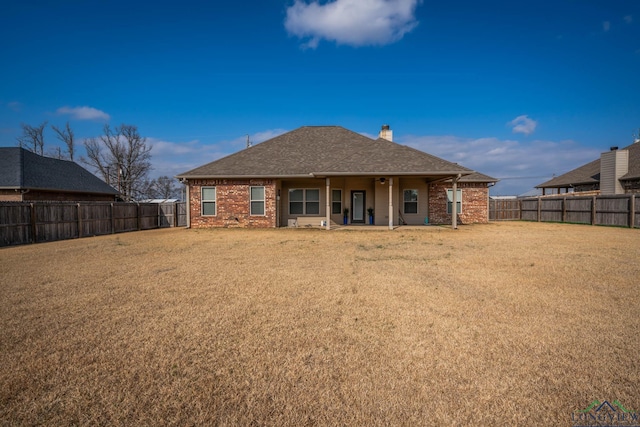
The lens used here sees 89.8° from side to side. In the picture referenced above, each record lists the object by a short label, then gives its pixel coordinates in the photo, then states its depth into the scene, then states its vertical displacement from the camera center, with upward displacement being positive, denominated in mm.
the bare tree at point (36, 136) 34375 +7308
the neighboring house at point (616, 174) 21872 +1779
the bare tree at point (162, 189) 43956 +2003
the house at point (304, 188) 17250 +742
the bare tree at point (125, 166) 37094 +4370
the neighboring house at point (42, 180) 17719 +1532
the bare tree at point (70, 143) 36281 +6880
